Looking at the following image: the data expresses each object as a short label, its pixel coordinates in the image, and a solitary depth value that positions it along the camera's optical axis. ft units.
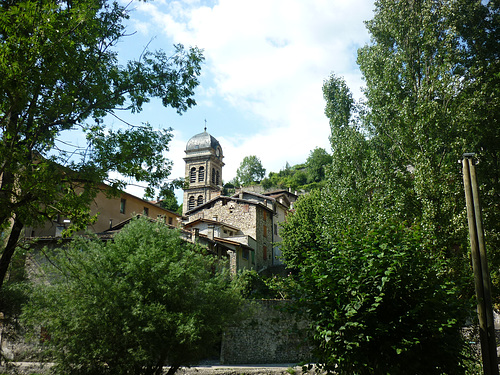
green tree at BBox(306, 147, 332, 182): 252.07
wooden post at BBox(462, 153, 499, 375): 21.21
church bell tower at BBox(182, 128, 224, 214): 187.52
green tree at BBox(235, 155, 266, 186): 265.54
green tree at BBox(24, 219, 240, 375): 41.57
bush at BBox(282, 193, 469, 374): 22.50
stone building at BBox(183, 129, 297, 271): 105.53
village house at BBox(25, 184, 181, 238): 85.95
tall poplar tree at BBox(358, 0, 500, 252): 45.68
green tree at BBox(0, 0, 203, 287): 22.02
